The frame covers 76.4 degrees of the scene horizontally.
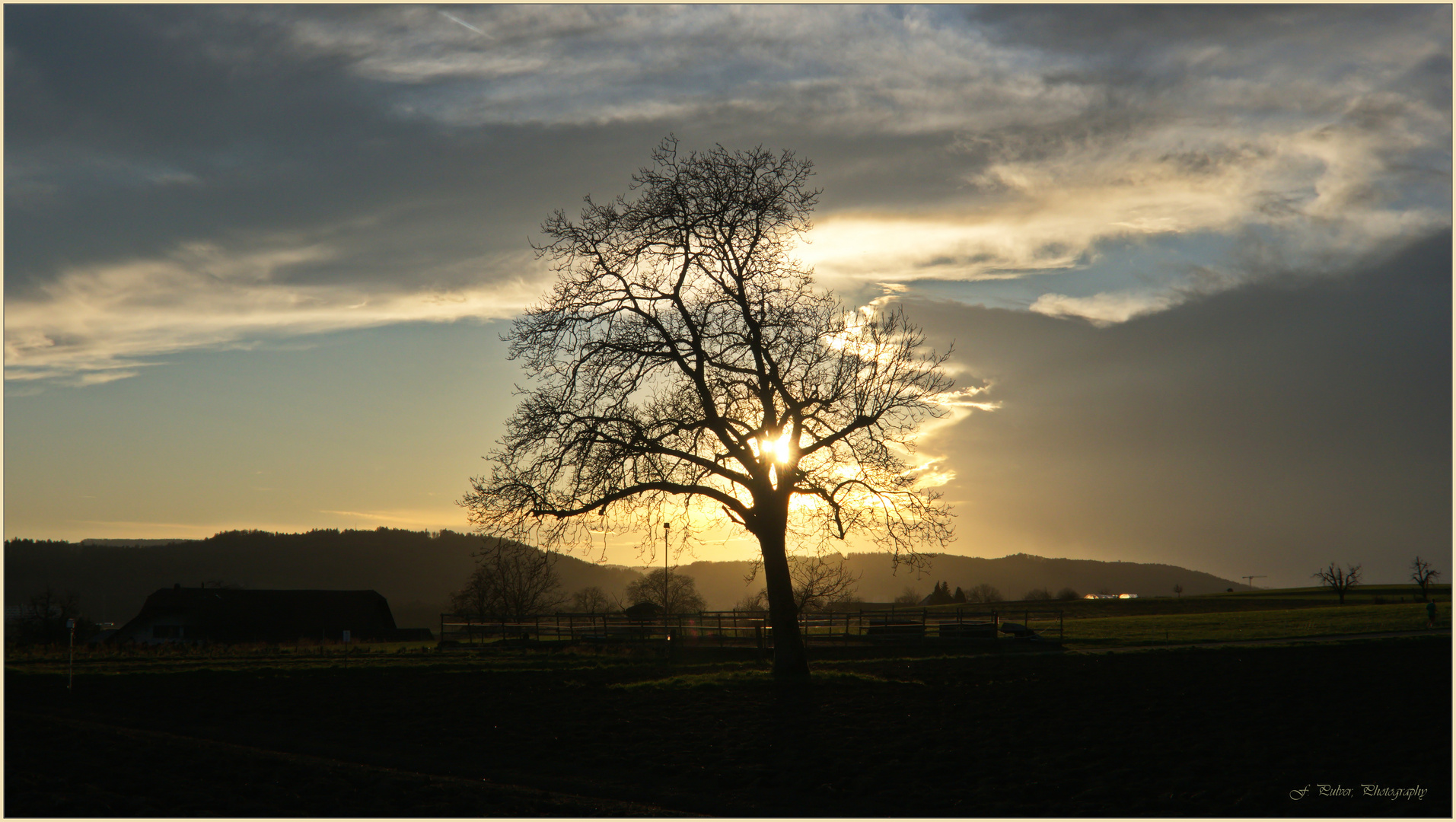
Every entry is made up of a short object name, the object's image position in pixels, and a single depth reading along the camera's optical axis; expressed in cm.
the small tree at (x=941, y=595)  12306
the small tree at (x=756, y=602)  5637
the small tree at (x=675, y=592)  10031
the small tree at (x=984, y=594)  16162
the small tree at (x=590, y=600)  12116
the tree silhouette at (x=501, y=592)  7019
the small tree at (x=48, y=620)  5859
